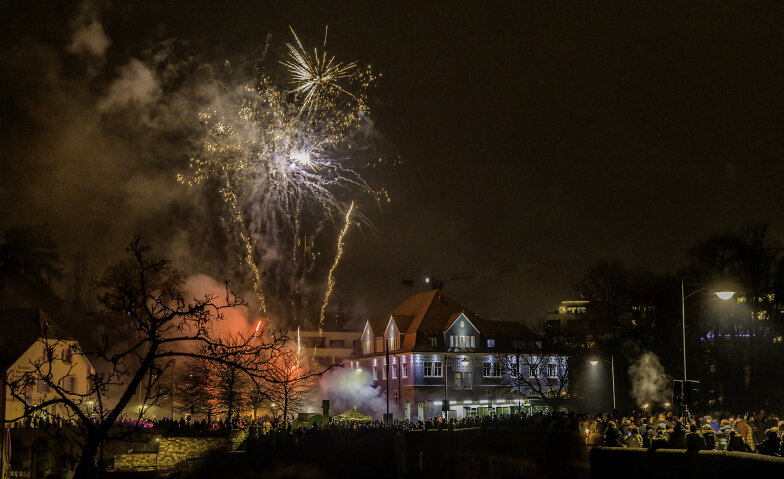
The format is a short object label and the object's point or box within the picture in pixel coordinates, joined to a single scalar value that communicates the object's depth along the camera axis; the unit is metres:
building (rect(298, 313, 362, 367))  97.06
